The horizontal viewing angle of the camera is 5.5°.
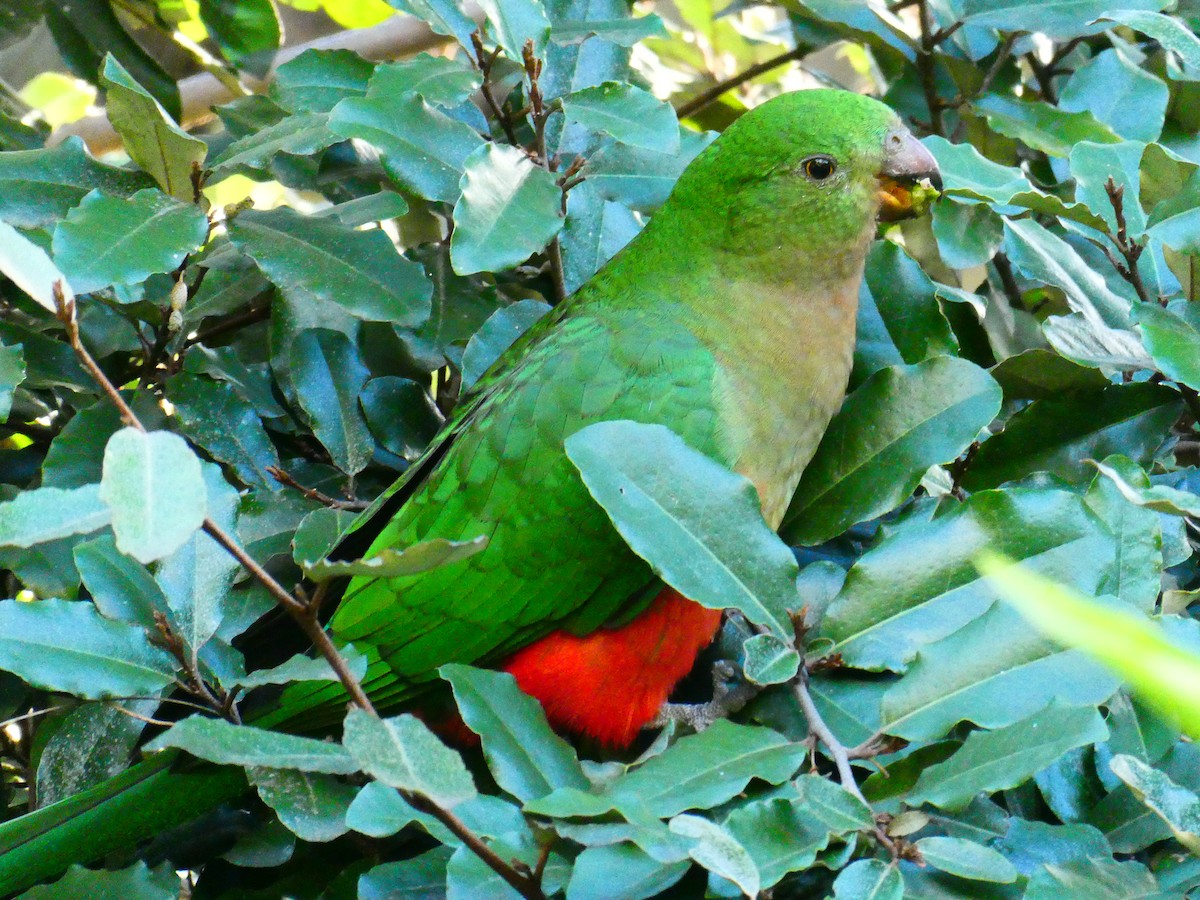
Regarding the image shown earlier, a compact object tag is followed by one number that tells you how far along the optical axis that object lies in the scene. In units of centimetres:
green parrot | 309
